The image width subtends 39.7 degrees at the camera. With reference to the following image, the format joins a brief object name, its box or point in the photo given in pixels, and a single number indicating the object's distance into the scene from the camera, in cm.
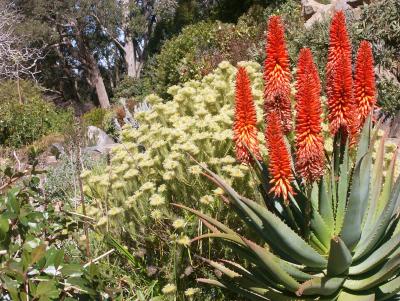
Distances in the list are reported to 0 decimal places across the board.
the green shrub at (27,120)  1842
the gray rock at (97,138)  1518
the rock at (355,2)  1334
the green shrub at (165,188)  344
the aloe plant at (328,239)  245
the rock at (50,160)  1279
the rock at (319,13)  1360
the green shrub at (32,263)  179
